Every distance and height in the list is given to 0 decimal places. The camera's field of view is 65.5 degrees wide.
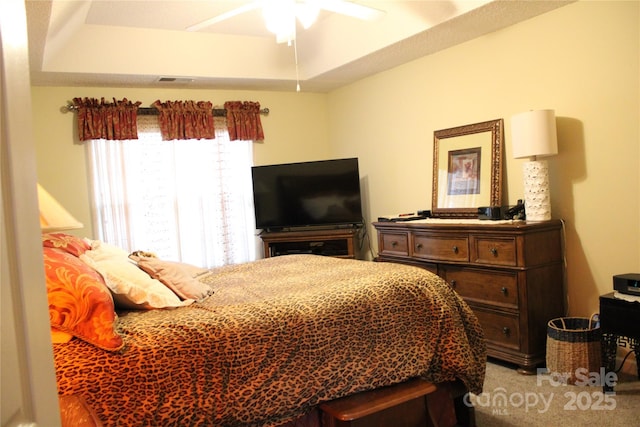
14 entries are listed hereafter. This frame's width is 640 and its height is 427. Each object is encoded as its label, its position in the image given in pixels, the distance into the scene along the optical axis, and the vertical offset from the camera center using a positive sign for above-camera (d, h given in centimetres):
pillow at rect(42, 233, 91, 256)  203 -13
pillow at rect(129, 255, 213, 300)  228 -34
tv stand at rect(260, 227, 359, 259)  498 -47
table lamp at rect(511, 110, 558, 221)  316 +21
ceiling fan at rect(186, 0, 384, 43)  278 +107
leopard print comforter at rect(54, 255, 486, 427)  165 -57
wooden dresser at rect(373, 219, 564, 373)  314 -62
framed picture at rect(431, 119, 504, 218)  379 +14
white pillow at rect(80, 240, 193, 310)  200 -32
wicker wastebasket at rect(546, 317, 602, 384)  289 -100
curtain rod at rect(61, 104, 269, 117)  455 +94
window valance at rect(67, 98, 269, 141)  457 +85
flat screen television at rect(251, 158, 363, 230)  512 +3
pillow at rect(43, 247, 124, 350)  161 -32
